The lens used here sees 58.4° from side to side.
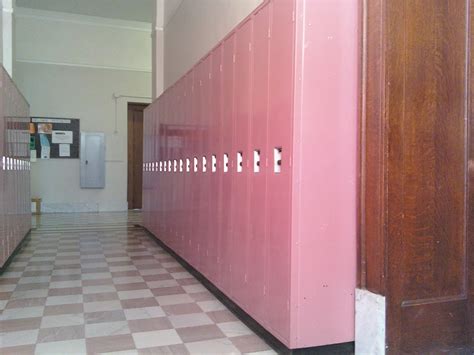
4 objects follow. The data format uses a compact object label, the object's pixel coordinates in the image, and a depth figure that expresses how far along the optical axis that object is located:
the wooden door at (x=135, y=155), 10.18
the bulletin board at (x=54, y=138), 9.22
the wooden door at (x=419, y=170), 2.01
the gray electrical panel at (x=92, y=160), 9.52
